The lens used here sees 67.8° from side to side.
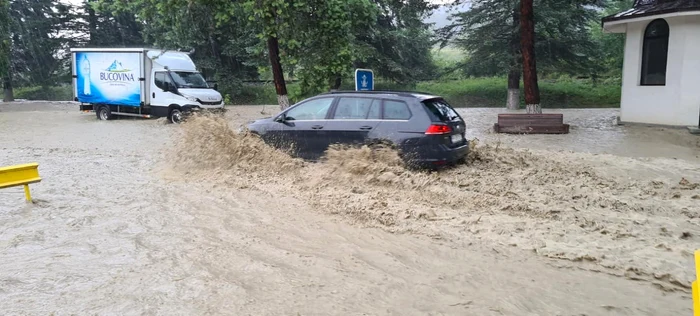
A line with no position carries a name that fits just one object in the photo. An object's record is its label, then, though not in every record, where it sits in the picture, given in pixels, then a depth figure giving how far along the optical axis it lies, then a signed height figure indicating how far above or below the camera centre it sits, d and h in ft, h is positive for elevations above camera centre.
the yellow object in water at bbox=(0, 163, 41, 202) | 22.72 -3.55
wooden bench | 47.14 -1.62
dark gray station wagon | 27.09 -1.26
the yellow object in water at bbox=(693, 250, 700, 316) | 7.17 -2.67
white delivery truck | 66.44 +1.89
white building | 44.06 +4.18
